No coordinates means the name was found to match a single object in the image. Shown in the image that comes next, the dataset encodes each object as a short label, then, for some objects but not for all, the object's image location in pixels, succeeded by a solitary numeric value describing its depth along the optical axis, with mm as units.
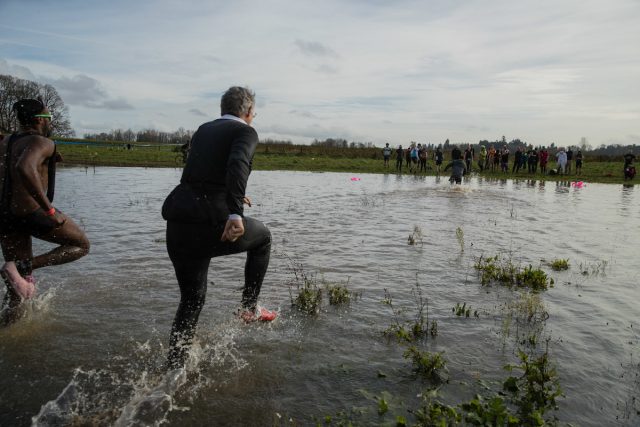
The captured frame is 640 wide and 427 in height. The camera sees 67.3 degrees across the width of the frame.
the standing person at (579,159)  37594
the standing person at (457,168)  24141
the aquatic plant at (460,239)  9609
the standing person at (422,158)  40150
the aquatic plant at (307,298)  5895
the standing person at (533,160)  39906
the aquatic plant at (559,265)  8144
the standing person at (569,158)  40100
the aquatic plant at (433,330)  5203
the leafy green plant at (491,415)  3289
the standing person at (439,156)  40588
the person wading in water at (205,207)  3975
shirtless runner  4828
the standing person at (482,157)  40838
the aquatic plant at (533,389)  3680
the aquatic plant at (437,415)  3326
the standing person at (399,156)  41281
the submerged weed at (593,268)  7917
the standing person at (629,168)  35531
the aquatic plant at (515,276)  7070
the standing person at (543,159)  39125
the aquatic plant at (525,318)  5199
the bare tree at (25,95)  70312
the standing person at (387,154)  43862
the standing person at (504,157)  39375
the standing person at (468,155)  36219
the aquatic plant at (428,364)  4254
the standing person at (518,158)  39562
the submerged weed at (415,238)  10090
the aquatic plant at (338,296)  6188
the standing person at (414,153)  40844
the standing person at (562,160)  37391
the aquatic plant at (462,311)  5812
